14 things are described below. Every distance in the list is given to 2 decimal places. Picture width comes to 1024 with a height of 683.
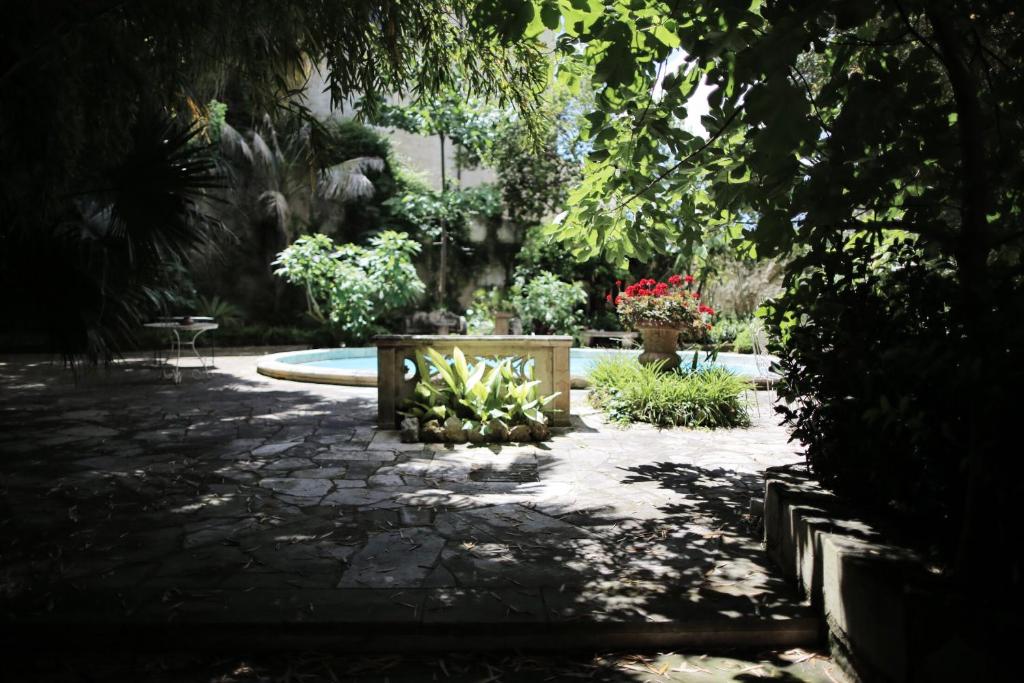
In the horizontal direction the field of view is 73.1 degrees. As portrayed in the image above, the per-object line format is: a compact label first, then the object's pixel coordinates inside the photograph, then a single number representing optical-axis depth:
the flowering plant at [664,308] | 8.11
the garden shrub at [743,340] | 12.74
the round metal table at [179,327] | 9.02
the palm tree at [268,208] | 16.80
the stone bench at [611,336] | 13.43
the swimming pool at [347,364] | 8.98
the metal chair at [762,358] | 8.04
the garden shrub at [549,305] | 14.13
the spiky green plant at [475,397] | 5.71
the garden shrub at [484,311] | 14.29
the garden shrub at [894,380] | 1.86
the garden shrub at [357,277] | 13.77
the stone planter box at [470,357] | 6.08
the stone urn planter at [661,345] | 8.11
